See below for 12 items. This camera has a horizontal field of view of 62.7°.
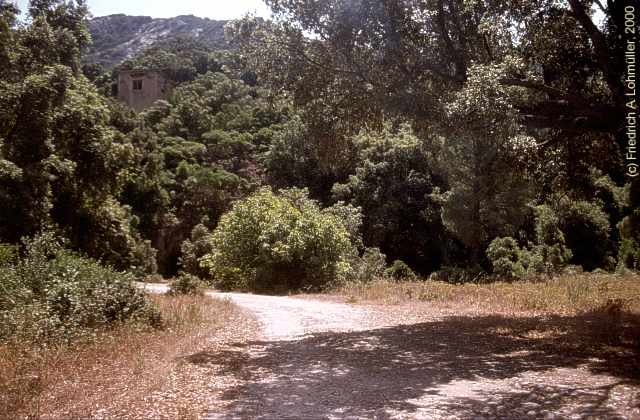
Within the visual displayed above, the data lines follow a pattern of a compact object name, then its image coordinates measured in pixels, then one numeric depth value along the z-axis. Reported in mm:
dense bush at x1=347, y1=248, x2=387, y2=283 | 23453
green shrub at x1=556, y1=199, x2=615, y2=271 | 33062
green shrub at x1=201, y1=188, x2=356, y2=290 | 22641
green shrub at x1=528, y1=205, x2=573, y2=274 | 28344
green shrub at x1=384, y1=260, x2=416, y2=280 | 26266
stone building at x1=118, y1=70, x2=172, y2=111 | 75438
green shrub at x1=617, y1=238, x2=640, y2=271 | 28062
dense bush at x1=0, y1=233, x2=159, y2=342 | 8906
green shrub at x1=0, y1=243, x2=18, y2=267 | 12312
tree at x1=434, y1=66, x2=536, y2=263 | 9984
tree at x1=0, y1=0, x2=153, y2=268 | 17094
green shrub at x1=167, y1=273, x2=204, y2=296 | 18427
